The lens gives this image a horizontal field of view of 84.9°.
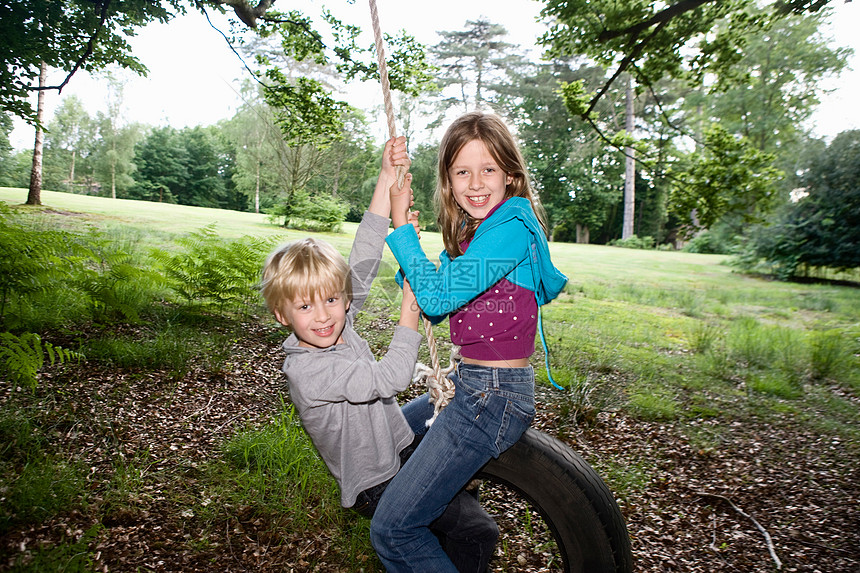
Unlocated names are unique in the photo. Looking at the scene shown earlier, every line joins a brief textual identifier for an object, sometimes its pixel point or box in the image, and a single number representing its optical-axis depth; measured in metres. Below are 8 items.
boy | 1.48
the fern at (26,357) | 2.65
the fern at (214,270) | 4.54
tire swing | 1.52
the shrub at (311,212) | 7.66
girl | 1.48
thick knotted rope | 1.61
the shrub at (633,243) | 20.77
